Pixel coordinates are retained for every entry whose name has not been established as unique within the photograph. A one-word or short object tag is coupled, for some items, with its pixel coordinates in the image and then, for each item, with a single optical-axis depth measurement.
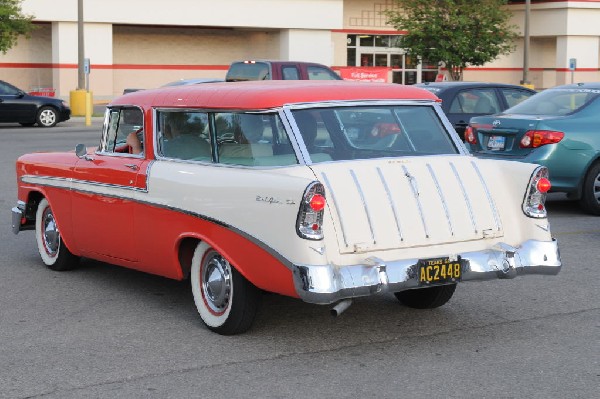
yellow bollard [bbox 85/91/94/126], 33.19
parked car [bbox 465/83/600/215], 12.26
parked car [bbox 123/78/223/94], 26.27
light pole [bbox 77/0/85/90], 33.88
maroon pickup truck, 24.28
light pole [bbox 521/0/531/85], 39.76
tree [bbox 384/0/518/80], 42.41
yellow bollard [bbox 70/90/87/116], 36.56
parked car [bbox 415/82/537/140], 16.47
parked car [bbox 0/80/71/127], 29.75
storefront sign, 37.53
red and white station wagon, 6.25
